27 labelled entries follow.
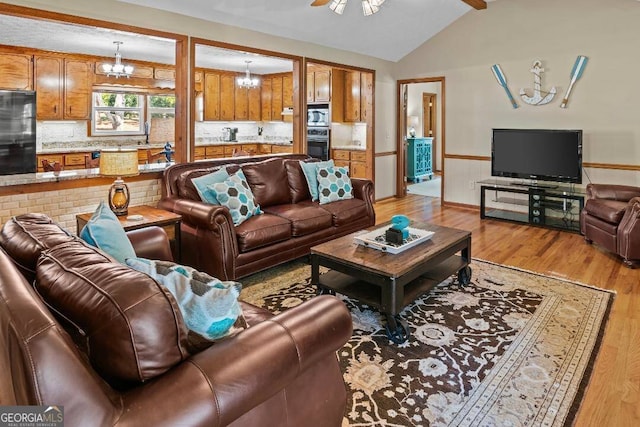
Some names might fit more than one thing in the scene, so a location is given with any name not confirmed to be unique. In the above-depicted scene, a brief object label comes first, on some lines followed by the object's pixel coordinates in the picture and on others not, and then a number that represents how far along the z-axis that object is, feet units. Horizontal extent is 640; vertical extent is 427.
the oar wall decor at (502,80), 20.80
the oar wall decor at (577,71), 18.53
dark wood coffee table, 9.06
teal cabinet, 33.19
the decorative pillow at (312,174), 15.65
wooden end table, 11.36
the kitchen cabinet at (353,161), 24.98
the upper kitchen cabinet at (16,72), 20.95
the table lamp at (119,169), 11.34
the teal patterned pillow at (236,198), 12.41
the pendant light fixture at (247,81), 27.81
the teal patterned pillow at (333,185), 15.29
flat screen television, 18.35
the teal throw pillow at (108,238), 5.98
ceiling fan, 13.12
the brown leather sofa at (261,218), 11.57
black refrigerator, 16.17
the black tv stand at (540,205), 18.47
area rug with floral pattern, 6.87
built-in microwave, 26.00
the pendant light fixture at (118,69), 22.67
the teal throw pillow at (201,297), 4.48
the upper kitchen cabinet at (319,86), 25.84
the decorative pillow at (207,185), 12.62
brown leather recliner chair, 13.33
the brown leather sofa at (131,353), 3.33
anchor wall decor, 19.67
